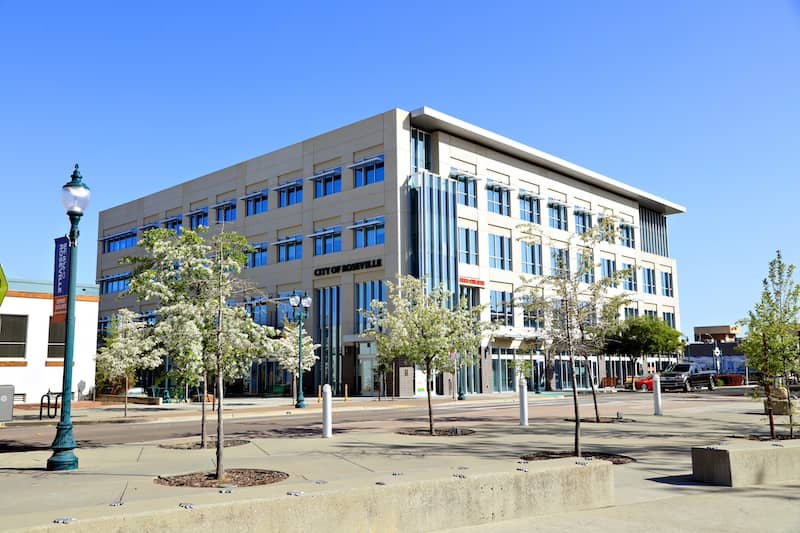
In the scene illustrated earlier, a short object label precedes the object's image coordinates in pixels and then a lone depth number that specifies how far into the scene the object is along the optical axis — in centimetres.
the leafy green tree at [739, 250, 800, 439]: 1488
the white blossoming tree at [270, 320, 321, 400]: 4209
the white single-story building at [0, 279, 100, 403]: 3422
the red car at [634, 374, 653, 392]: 5178
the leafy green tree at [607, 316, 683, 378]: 6044
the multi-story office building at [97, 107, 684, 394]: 4897
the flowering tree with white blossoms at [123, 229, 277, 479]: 1087
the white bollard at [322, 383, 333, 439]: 1784
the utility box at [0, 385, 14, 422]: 2131
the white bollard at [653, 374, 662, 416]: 2444
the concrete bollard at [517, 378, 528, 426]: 2084
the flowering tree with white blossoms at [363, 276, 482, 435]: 1889
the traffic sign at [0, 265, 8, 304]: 1060
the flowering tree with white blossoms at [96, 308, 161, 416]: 3086
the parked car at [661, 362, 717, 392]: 4609
